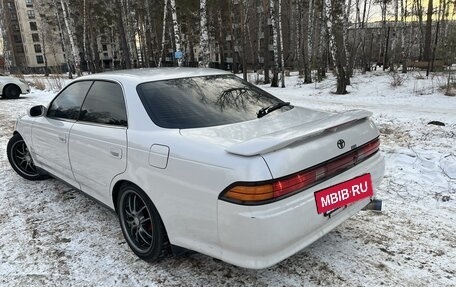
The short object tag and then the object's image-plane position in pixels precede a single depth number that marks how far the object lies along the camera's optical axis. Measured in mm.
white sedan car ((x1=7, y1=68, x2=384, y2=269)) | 2010
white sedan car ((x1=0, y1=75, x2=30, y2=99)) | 14586
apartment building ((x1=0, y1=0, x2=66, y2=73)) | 71688
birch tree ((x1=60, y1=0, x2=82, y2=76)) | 25112
